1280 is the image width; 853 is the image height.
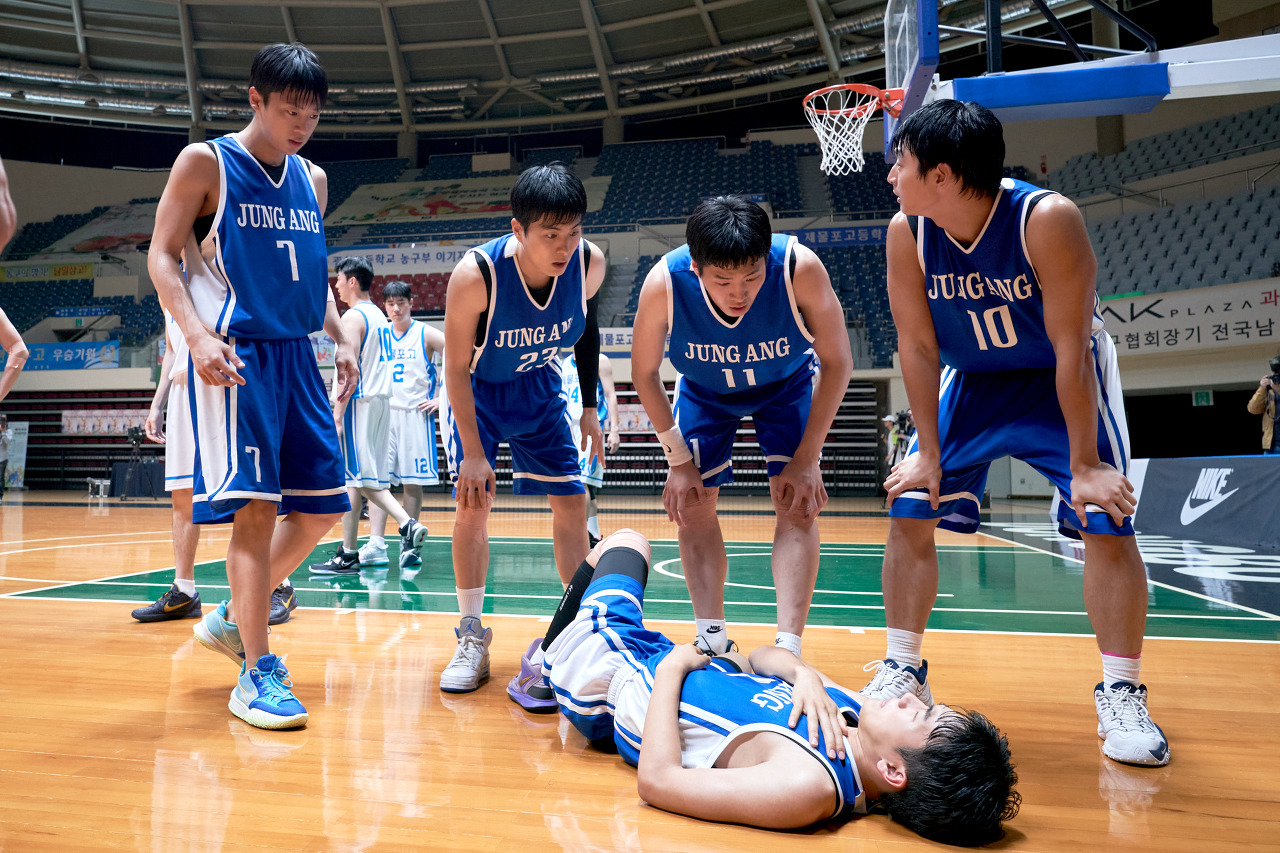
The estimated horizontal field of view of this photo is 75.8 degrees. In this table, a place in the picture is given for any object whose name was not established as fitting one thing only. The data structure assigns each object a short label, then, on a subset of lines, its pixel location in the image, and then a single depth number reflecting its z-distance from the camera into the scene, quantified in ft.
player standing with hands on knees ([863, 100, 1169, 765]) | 6.83
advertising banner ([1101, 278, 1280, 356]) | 41.34
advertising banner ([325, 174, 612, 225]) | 71.67
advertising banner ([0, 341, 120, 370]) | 59.06
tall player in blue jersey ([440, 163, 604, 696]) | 8.40
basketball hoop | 24.54
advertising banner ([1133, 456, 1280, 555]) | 21.61
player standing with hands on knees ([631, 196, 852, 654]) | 8.33
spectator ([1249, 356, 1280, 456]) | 29.50
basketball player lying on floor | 5.25
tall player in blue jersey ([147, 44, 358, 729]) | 7.77
